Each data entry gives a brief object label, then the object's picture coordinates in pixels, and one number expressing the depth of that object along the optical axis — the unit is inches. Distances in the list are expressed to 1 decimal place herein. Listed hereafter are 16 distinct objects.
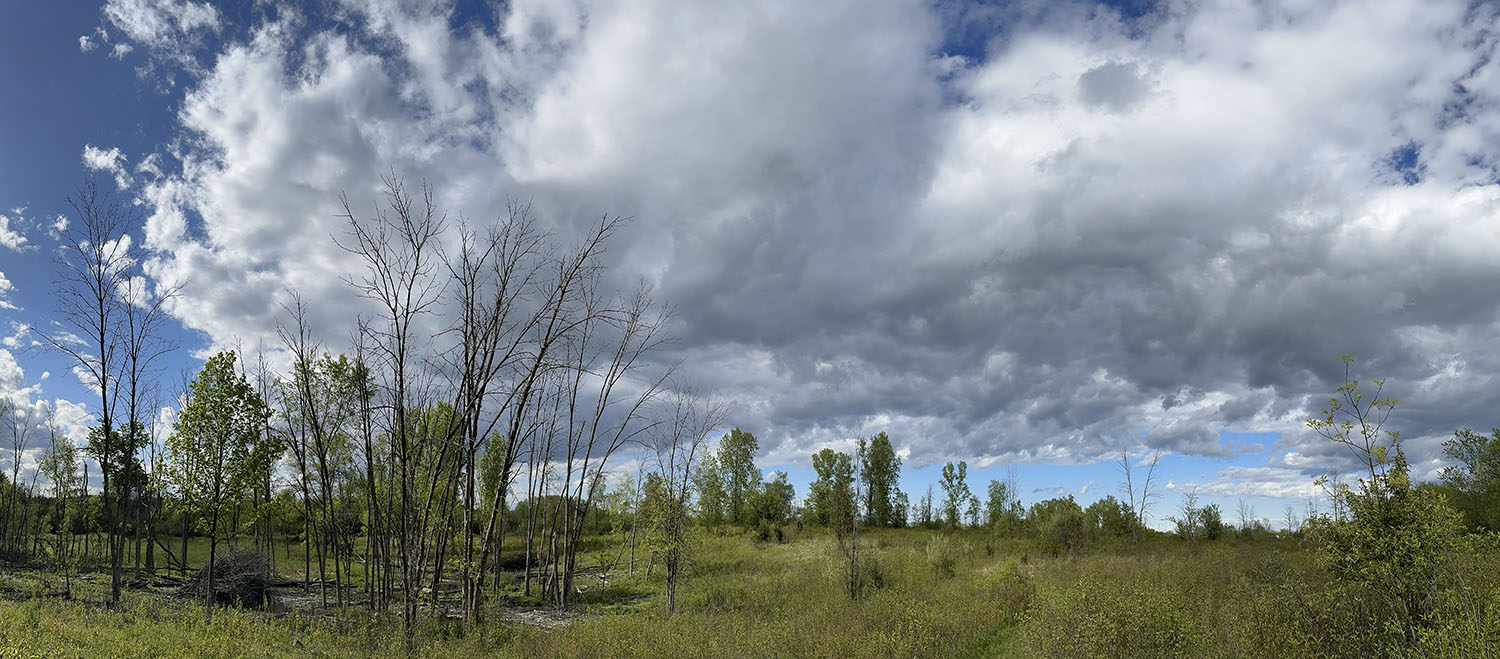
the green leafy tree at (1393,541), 310.8
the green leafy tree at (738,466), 2137.1
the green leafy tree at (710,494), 1604.3
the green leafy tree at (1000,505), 1524.6
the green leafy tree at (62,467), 1401.3
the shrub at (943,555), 854.2
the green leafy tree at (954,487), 2018.9
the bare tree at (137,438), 633.6
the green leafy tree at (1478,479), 1000.9
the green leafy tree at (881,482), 2005.9
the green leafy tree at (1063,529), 1040.8
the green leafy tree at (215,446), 790.5
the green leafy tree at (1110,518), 1199.6
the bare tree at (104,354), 608.7
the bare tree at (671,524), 709.9
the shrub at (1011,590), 558.9
